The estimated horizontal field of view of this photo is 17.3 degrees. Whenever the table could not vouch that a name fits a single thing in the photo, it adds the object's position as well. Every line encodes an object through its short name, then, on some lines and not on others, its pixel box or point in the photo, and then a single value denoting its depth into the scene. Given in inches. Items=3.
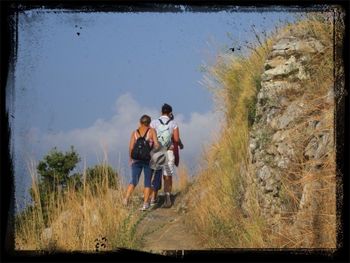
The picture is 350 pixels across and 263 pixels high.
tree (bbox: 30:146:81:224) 721.7
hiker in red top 749.7
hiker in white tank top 804.7
